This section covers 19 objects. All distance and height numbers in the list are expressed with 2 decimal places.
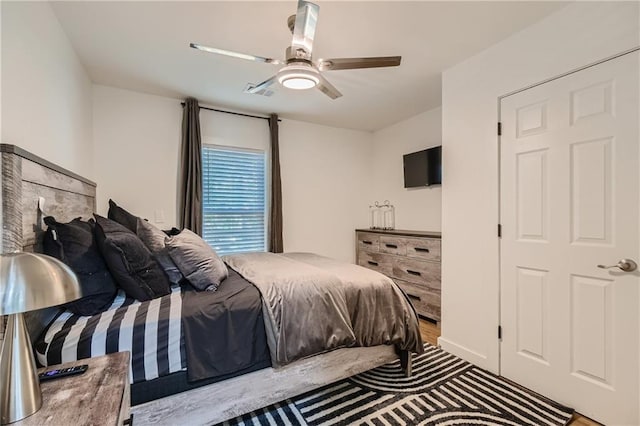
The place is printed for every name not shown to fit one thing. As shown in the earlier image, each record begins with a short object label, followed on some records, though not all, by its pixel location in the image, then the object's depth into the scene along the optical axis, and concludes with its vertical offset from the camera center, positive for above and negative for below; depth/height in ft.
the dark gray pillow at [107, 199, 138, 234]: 7.43 -0.12
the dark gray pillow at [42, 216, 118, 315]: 4.73 -0.79
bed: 4.20 -2.24
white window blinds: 11.85 +0.55
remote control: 3.25 -1.84
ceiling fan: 5.58 +3.08
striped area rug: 5.64 -4.06
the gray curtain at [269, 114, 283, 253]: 12.48 +0.60
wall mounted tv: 11.56 +1.79
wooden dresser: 10.28 -2.06
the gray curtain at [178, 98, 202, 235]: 10.73 +1.54
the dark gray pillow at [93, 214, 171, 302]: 5.14 -0.93
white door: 5.34 -0.61
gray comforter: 5.51 -2.06
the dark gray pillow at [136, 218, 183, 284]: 6.30 -0.78
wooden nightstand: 2.66 -1.88
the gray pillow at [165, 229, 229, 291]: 6.06 -1.10
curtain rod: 11.48 +4.10
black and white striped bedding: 4.14 -1.88
